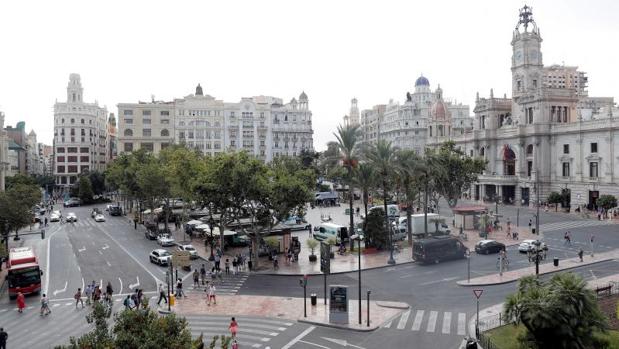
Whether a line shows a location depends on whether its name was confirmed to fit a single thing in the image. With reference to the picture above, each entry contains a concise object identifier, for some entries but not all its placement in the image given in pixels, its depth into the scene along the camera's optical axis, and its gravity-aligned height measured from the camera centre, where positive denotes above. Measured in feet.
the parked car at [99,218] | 260.62 -15.74
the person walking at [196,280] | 127.34 -23.32
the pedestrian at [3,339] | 83.30 -24.68
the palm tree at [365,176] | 161.89 +2.81
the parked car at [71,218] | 259.39 -15.52
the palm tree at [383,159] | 162.20 +8.21
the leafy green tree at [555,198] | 264.52 -7.59
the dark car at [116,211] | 293.43 -13.76
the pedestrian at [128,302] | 102.89 -23.44
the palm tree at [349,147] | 163.02 +12.34
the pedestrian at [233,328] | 87.04 -24.19
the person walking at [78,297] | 110.69 -23.88
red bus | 118.62 -21.09
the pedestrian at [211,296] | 111.34 -23.86
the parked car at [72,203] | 348.51 -10.59
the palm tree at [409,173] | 162.81 +3.75
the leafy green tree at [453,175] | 213.66 +3.85
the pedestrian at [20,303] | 109.31 -24.70
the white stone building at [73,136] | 451.94 +46.47
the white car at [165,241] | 184.96 -19.64
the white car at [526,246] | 156.41 -19.39
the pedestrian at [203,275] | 128.67 -22.61
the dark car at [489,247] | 160.56 -19.88
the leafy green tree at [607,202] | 229.86 -8.56
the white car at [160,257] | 151.43 -20.89
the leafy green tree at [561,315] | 68.49 -17.87
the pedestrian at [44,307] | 105.29 -24.63
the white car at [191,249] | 162.71 -20.61
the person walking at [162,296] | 109.61 -23.69
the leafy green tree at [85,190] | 350.64 -1.81
